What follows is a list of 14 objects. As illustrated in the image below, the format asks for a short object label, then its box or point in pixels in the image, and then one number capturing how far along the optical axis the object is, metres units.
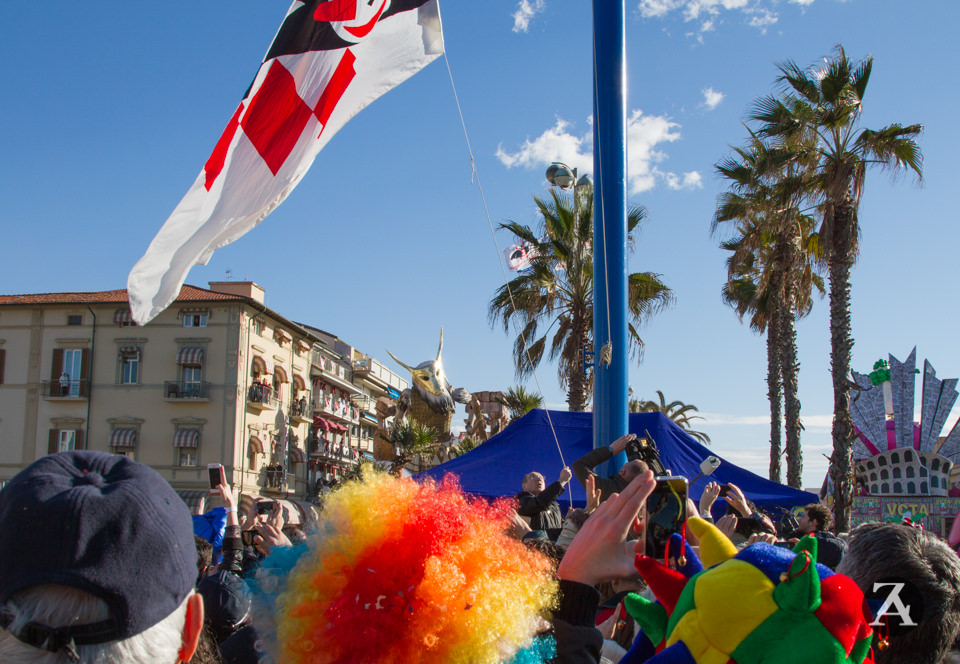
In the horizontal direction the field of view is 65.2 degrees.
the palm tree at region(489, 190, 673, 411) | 15.58
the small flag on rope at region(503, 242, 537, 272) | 15.04
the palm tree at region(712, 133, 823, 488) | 15.23
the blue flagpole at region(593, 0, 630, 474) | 6.93
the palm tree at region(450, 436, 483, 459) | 22.64
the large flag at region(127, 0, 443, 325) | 5.58
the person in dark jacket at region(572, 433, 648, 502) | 3.87
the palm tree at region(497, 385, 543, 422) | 27.80
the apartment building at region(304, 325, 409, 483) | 50.66
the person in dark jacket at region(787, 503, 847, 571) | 4.93
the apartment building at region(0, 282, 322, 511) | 39.06
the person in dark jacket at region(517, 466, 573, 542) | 5.35
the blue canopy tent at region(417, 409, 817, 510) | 9.83
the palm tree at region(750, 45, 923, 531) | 13.90
